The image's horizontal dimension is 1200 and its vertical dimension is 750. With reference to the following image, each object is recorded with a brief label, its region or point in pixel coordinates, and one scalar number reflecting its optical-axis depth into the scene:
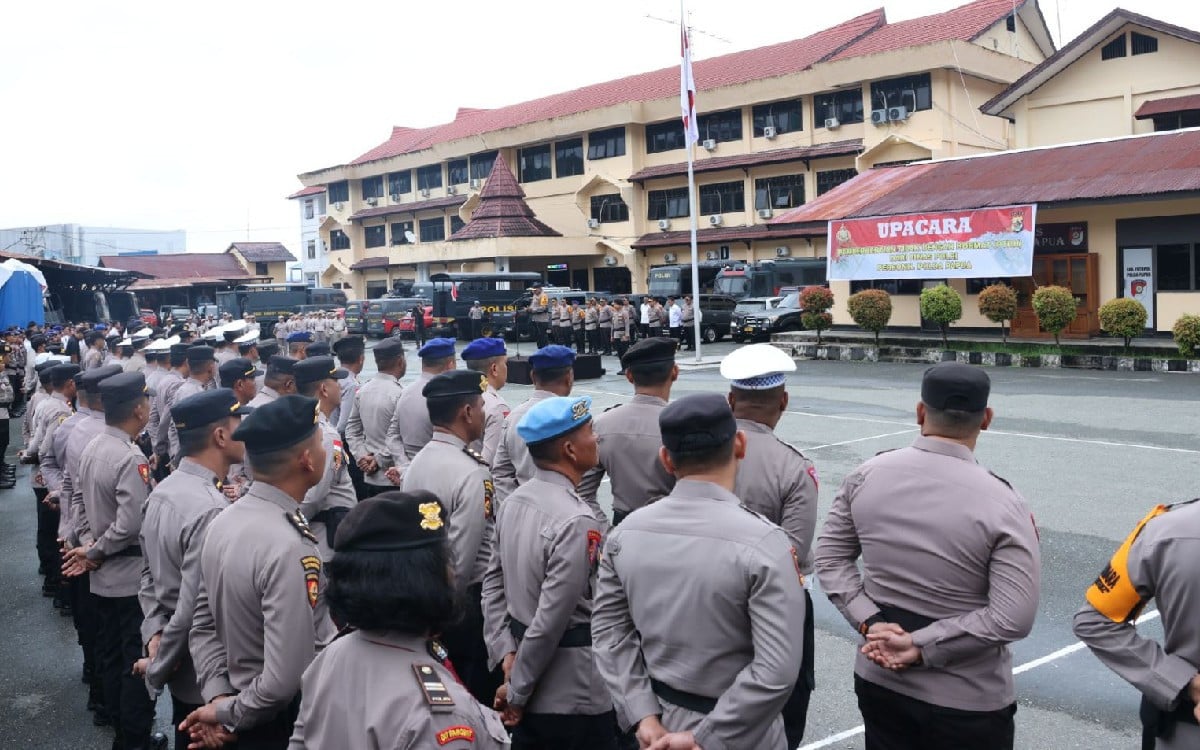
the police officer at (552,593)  3.51
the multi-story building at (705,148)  35.53
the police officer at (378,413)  7.68
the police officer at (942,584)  3.18
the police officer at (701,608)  2.75
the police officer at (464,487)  4.42
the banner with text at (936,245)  23.39
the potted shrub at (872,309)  24.86
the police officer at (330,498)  5.37
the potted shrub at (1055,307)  21.64
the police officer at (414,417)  6.99
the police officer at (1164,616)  2.76
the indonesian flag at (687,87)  24.26
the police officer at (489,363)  6.93
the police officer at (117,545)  5.16
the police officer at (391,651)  2.28
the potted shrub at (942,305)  23.78
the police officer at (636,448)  4.56
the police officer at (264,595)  3.17
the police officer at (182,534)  3.81
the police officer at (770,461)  3.98
